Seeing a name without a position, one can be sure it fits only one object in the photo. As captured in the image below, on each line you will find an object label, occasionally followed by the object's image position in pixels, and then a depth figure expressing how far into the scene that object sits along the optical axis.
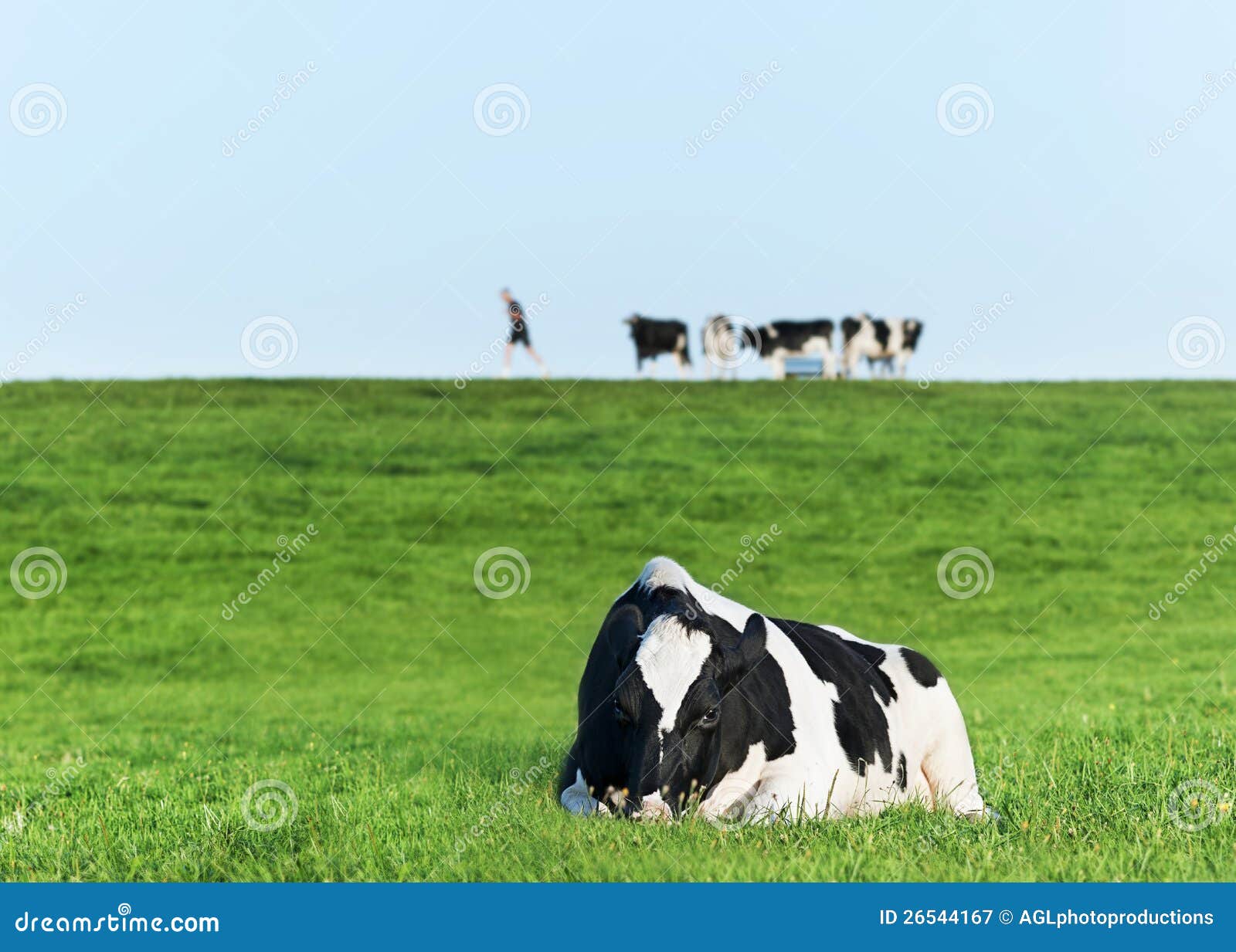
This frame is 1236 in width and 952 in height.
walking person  36.72
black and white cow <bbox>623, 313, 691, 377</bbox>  46.41
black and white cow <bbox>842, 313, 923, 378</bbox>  47.34
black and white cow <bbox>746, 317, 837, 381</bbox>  47.09
